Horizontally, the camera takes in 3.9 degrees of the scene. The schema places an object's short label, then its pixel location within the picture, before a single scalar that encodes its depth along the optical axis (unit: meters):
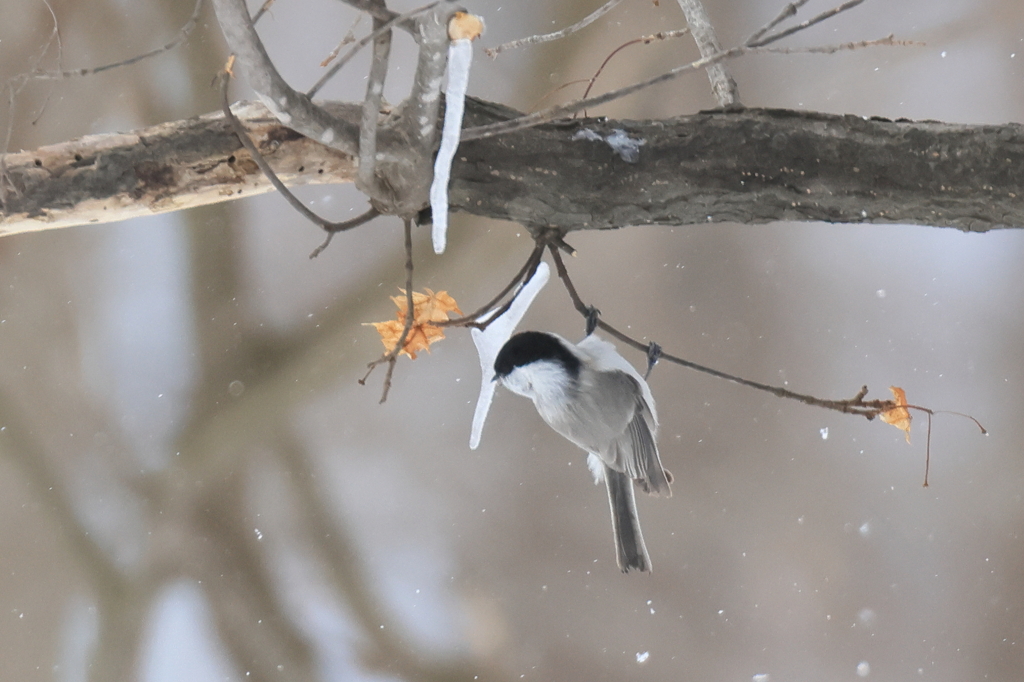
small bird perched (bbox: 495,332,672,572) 7.28
